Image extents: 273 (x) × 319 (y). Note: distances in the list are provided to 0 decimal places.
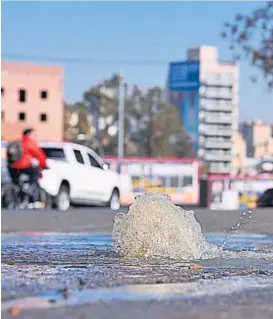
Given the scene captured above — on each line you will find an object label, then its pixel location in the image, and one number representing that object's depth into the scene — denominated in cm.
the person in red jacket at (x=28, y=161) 1969
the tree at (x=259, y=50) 3067
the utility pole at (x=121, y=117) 7989
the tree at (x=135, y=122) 9194
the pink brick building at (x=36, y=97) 8944
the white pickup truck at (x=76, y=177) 2131
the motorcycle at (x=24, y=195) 2005
